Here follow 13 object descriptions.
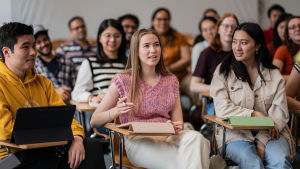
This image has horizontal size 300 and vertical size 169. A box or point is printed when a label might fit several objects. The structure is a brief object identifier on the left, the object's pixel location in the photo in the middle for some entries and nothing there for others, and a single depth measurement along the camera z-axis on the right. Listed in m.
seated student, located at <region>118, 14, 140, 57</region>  5.23
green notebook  2.56
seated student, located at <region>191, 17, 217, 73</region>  4.92
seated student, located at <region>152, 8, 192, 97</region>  5.23
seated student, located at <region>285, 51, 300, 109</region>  3.30
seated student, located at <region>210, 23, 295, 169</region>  2.80
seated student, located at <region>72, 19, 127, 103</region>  3.65
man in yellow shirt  2.33
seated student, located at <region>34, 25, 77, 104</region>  4.20
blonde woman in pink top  2.47
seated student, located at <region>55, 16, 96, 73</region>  5.03
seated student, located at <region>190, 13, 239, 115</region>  3.81
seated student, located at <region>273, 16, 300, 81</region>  4.09
